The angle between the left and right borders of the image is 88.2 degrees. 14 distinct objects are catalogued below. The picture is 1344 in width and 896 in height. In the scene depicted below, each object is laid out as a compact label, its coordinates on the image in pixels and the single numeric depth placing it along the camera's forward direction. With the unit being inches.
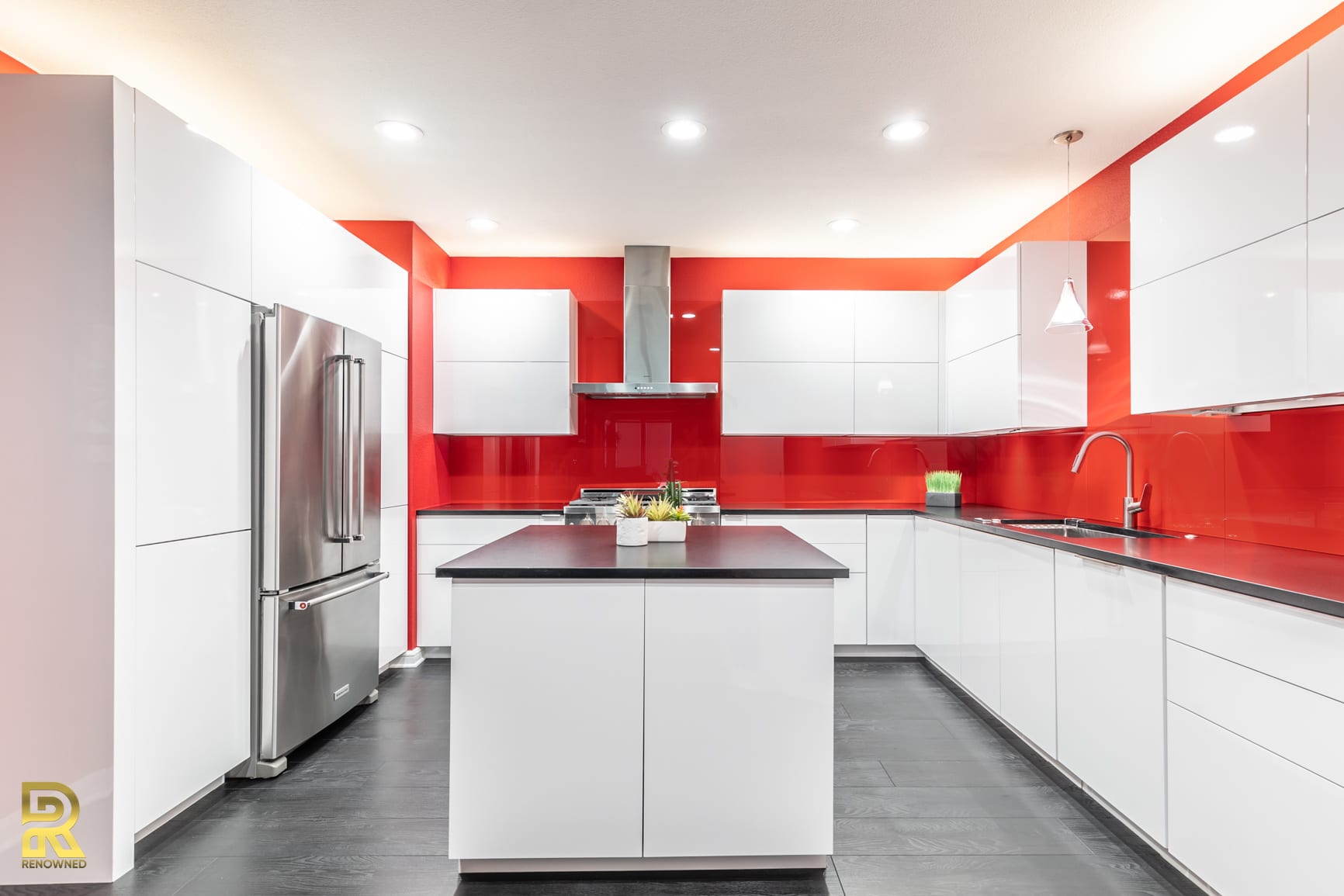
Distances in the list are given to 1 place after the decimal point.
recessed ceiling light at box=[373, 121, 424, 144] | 115.4
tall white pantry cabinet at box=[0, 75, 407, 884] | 77.5
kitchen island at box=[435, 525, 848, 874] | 76.6
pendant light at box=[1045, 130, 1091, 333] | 109.7
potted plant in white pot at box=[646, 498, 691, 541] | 98.6
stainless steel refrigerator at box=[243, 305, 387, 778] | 103.8
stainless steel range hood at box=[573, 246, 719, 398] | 181.6
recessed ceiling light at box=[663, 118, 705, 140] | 114.7
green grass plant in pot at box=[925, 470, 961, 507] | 173.9
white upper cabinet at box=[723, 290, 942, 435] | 180.5
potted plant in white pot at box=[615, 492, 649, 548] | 93.4
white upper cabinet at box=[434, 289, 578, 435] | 178.9
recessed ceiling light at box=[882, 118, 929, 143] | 114.5
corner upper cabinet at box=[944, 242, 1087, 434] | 134.0
